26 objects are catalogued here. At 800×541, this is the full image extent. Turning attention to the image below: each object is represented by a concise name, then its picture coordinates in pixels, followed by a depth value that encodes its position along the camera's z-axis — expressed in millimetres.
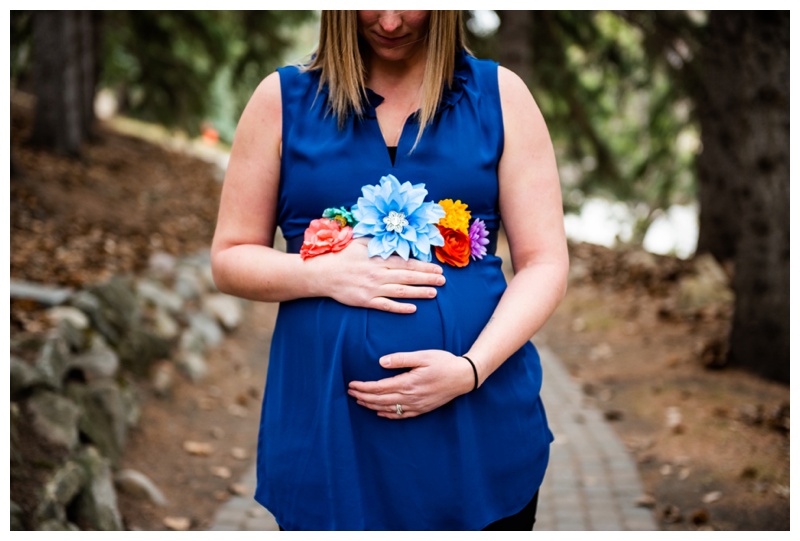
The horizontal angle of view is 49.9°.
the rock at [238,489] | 4859
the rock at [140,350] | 5859
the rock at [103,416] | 4613
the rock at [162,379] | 5896
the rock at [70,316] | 5316
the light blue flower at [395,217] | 2014
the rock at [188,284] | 7777
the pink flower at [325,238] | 2053
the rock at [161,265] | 7887
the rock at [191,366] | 6410
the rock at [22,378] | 4211
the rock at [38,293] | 5543
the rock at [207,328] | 7214
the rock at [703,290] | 8141
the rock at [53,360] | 4465
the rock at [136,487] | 4520
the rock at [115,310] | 5805
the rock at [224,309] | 7816
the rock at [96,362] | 5074
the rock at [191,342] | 6750
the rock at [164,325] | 6613
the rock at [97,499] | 3850
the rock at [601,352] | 7664
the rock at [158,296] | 7008
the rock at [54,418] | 4078
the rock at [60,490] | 3475
